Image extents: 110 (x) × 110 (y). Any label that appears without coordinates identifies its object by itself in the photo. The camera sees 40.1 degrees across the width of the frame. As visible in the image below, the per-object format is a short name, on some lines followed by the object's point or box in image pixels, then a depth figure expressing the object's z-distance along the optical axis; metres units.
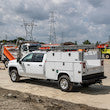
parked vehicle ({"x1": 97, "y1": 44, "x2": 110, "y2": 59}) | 25.69
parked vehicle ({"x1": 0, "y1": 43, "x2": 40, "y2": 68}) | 15.92
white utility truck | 6.44
